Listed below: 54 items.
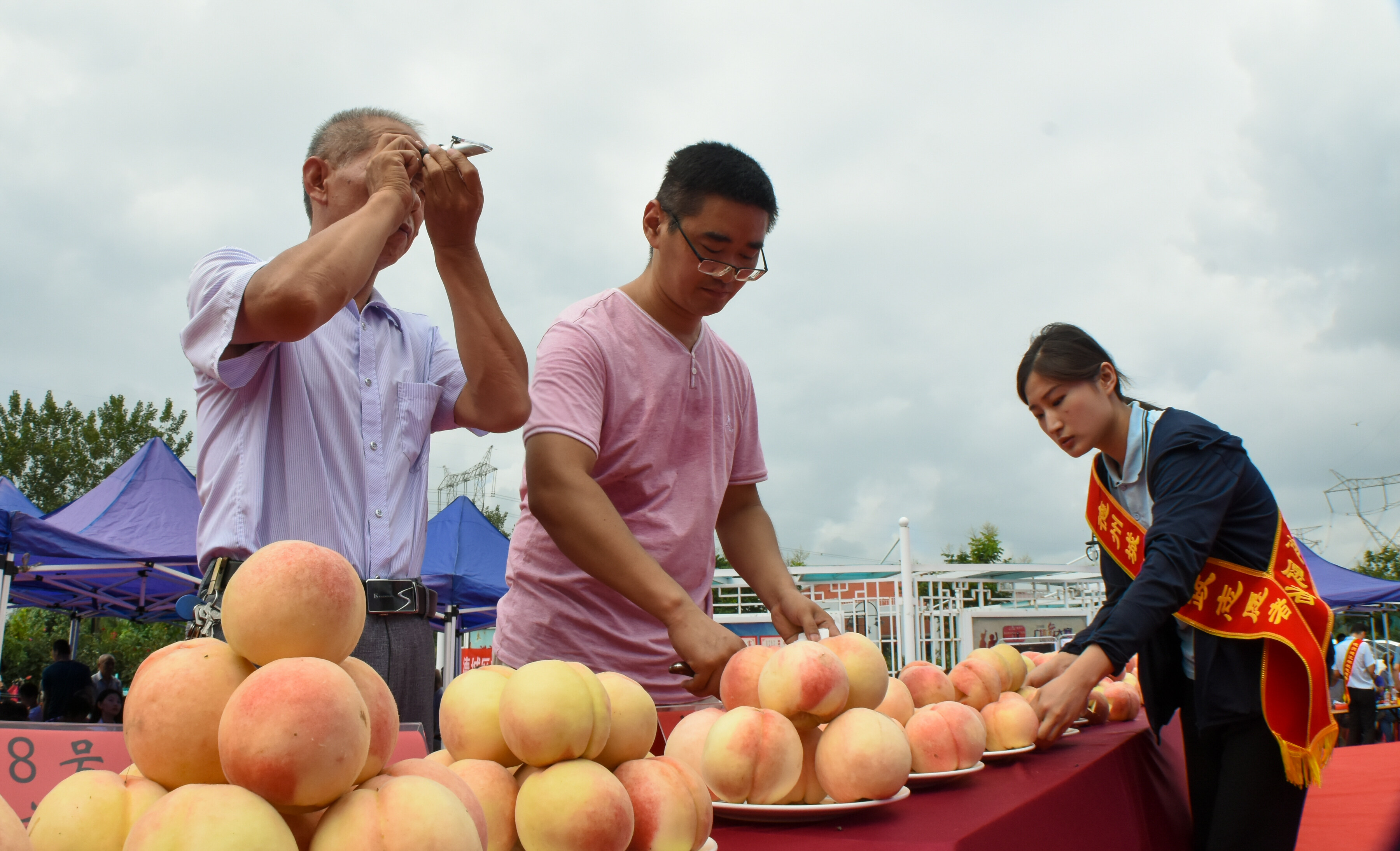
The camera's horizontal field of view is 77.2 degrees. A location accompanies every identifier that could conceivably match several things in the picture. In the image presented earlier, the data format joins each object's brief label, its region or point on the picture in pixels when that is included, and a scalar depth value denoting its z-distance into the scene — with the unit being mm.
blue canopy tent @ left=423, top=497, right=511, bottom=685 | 10359
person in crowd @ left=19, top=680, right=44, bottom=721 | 12500
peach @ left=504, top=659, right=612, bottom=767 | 809
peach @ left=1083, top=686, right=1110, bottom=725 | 2482
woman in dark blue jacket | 1939
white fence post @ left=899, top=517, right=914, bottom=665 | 9477
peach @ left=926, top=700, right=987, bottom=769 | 1421
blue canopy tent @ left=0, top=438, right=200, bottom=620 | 6789
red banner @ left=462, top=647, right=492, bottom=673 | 11909
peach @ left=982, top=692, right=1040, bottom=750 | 1743
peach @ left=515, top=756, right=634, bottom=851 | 767
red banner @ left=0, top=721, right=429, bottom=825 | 846
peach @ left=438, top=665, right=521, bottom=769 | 896
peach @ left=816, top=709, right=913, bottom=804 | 1146
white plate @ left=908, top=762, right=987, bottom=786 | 1364
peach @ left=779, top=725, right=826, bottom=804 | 1208
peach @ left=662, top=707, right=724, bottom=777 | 1213
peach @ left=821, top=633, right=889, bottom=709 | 1347
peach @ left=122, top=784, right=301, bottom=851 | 489
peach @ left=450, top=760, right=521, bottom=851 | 814
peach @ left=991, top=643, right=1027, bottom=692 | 2049
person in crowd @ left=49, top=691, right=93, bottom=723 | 10352
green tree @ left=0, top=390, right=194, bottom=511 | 39344
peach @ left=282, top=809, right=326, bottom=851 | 586
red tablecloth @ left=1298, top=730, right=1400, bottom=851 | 2629
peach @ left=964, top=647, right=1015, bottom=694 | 1968
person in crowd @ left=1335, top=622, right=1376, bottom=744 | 11680
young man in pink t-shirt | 1825
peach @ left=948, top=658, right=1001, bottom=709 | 1835
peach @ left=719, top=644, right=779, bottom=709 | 1332
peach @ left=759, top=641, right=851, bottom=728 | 1240
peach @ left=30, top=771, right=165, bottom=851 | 541
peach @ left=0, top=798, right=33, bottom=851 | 438
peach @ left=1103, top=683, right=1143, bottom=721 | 2635
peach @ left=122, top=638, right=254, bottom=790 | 590
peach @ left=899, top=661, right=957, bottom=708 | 1754
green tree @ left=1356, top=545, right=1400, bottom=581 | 49709
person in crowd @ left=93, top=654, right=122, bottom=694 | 12828
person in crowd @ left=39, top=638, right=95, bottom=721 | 10305
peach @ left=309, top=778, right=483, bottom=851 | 538
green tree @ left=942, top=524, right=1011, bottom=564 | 38312
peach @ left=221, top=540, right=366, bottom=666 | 617
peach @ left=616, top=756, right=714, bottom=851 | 828
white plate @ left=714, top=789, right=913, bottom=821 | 1116
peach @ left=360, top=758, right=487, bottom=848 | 642
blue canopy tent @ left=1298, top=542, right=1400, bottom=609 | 13523
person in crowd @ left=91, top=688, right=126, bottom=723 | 11141
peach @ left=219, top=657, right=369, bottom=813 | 540
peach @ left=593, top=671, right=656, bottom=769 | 914
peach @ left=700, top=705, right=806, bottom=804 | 1117
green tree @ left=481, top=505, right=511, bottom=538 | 58156
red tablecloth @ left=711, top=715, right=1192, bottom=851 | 1045
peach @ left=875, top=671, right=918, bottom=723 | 1518
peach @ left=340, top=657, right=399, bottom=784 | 647
